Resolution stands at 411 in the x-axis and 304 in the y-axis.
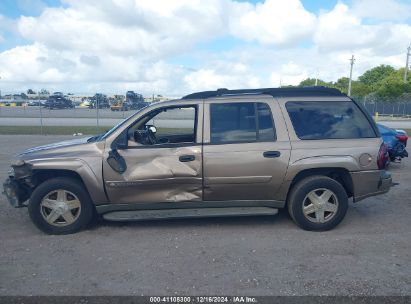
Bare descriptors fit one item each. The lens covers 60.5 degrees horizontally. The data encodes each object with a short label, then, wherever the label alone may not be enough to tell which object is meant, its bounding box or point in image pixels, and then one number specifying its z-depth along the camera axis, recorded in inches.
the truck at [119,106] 1449.3
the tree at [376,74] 3523.9
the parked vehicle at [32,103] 2075.9
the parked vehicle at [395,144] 335.0
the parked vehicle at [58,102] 1676.9
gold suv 173.3
